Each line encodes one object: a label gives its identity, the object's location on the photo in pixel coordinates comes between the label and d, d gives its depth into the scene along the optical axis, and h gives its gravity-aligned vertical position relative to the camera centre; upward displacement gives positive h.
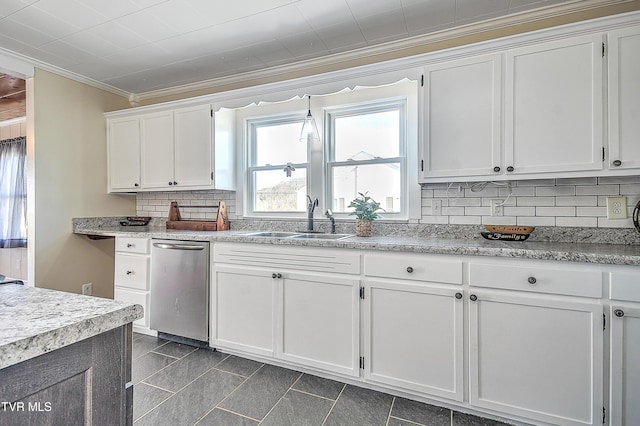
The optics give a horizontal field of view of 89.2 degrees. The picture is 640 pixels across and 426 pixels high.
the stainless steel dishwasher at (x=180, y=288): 2.55 -0.61
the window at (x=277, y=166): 3.09 +0.46
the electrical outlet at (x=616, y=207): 1.97 +0.03
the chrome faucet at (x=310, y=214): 2.84 -0.01
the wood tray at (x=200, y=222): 3.07 -0.08
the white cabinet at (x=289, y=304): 2.07 -0.63
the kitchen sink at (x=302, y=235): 2.68 -0.18
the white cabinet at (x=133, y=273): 2.84 -0.53
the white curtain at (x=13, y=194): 4.14 +0.26
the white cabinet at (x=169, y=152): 3.05 +0.62
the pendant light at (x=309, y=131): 2.81 +0.73
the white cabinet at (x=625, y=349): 1.50 -0.64
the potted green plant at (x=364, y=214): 2.49 -0.01
